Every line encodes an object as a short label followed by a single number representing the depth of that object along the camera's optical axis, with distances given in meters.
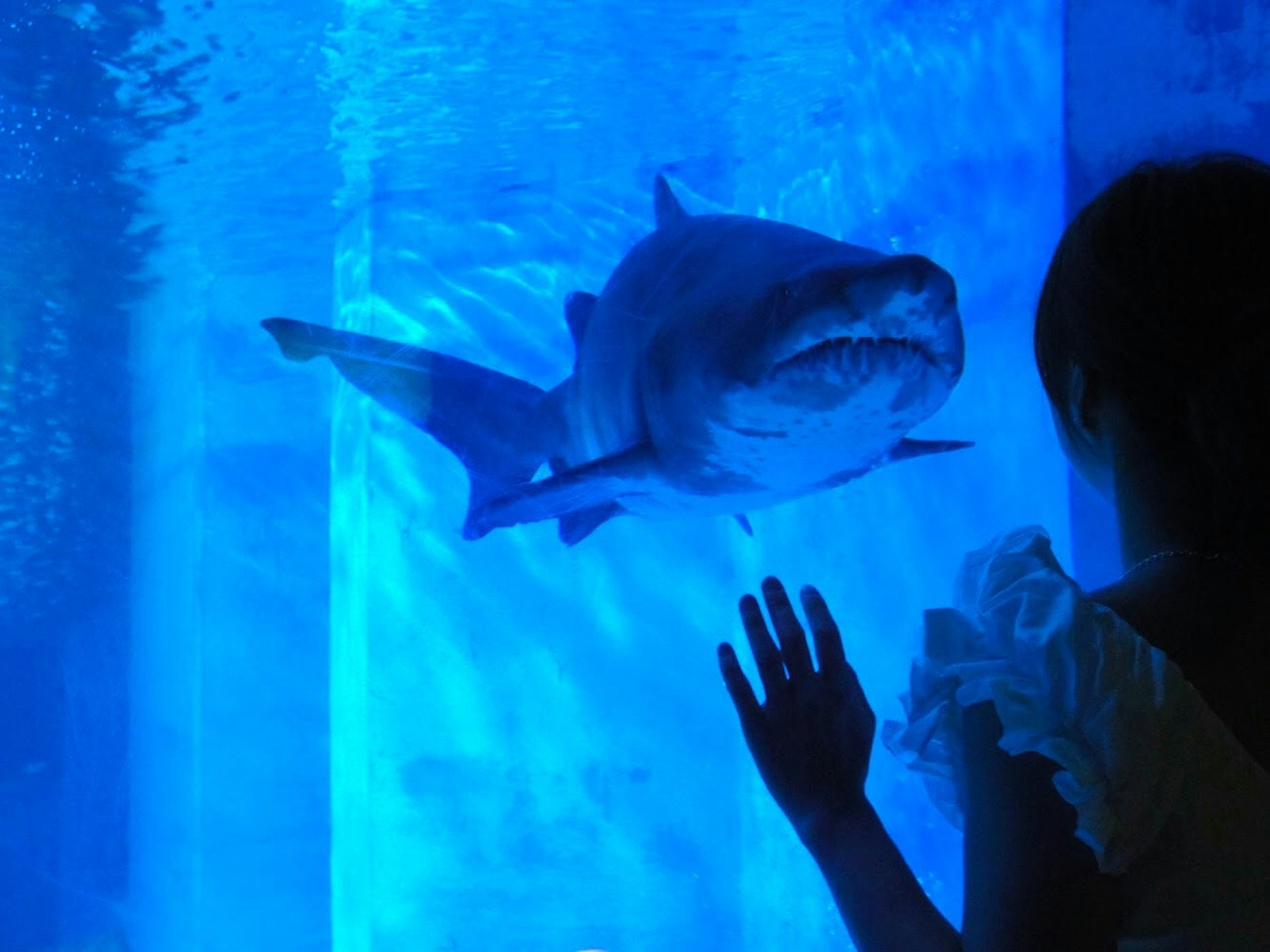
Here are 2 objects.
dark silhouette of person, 0.82
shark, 2.21
